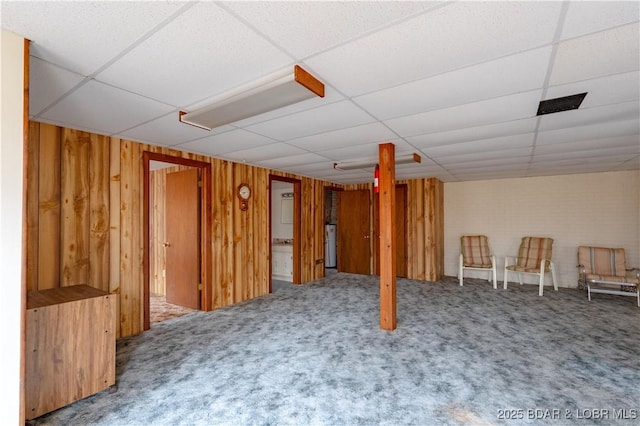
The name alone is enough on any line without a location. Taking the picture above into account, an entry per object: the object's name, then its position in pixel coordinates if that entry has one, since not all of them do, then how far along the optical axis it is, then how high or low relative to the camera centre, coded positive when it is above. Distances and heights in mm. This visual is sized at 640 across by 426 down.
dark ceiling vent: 2172 +875
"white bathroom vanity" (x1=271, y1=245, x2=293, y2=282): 6480 -977
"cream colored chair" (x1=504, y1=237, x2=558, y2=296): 5456 -822
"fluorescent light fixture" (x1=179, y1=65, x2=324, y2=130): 1813 +853
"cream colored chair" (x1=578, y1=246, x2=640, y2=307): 4832 -950
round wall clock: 4722 +411
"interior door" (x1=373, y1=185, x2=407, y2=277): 6672 -288
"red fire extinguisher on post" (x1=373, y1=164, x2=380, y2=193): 3625 +506
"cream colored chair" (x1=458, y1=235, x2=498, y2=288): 6012 -787
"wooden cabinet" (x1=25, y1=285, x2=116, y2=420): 1983 -918
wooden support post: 3469 -217
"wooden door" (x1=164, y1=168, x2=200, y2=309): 4309 -280
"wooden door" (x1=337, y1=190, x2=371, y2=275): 7168 -348
